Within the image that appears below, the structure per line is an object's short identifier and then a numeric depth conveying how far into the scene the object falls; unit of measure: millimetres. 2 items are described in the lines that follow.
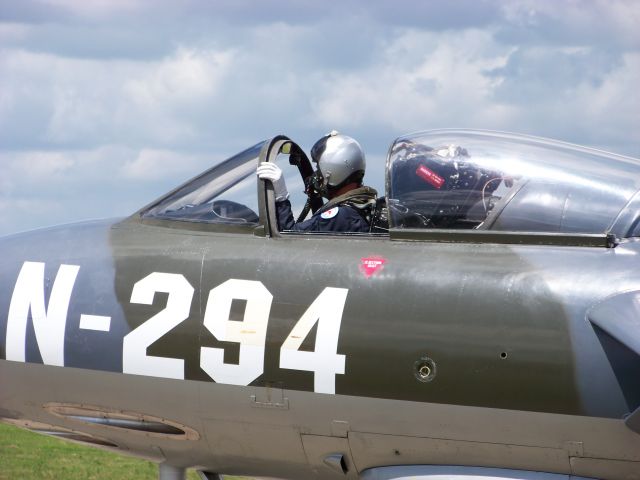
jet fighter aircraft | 13742
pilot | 16375
